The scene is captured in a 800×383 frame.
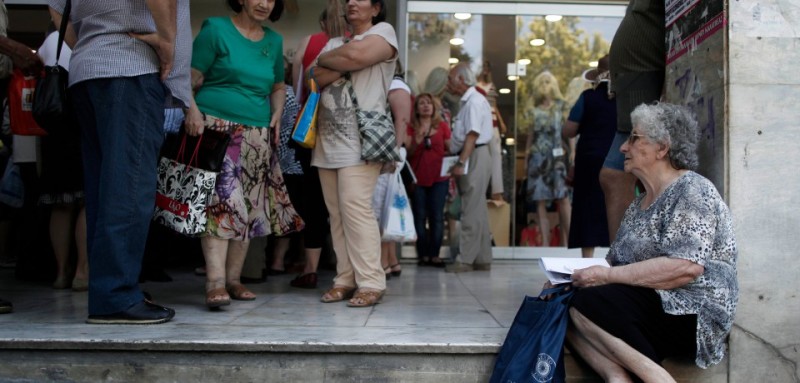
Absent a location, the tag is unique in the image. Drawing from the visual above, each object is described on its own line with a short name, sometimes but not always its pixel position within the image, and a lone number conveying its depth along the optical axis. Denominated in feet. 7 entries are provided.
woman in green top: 15.02
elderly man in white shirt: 24.62
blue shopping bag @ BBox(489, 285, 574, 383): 10.43
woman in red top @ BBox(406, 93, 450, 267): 26.35
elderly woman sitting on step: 10.31
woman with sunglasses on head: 15.62
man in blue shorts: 13.78
